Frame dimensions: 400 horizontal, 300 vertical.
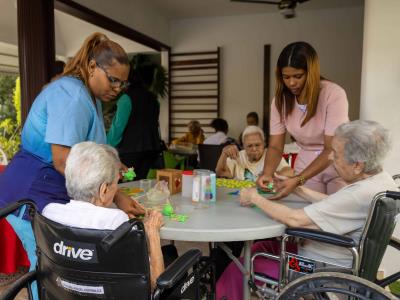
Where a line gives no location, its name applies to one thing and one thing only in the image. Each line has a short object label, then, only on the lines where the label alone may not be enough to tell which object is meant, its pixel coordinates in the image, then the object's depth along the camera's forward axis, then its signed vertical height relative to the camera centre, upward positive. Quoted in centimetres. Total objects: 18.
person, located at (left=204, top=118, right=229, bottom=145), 467 -29
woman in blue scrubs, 129 -6
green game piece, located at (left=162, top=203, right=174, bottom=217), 149 -42
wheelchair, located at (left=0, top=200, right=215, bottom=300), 96 -43
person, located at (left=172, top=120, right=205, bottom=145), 595 -40
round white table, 129 -44
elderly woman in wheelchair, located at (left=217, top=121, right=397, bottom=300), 130 -29
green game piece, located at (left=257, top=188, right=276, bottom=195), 192 -44
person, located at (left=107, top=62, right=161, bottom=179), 289 -11
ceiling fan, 439 +133
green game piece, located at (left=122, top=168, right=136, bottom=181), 169 -31
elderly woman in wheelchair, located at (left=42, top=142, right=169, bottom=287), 108 -27
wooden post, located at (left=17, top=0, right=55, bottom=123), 335 +60
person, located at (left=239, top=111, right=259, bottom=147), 582 -12
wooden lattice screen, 668 +41
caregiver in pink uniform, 174 -2
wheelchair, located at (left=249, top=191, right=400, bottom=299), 103 -51
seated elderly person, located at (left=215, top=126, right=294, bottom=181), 251 -34
